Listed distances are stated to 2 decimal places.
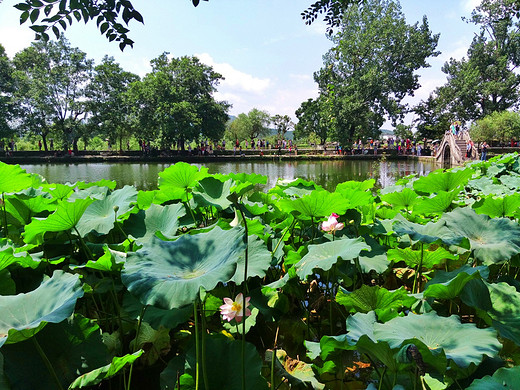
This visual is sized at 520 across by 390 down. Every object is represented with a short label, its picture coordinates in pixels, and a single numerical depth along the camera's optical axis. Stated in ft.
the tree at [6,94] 86.72
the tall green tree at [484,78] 100.42
